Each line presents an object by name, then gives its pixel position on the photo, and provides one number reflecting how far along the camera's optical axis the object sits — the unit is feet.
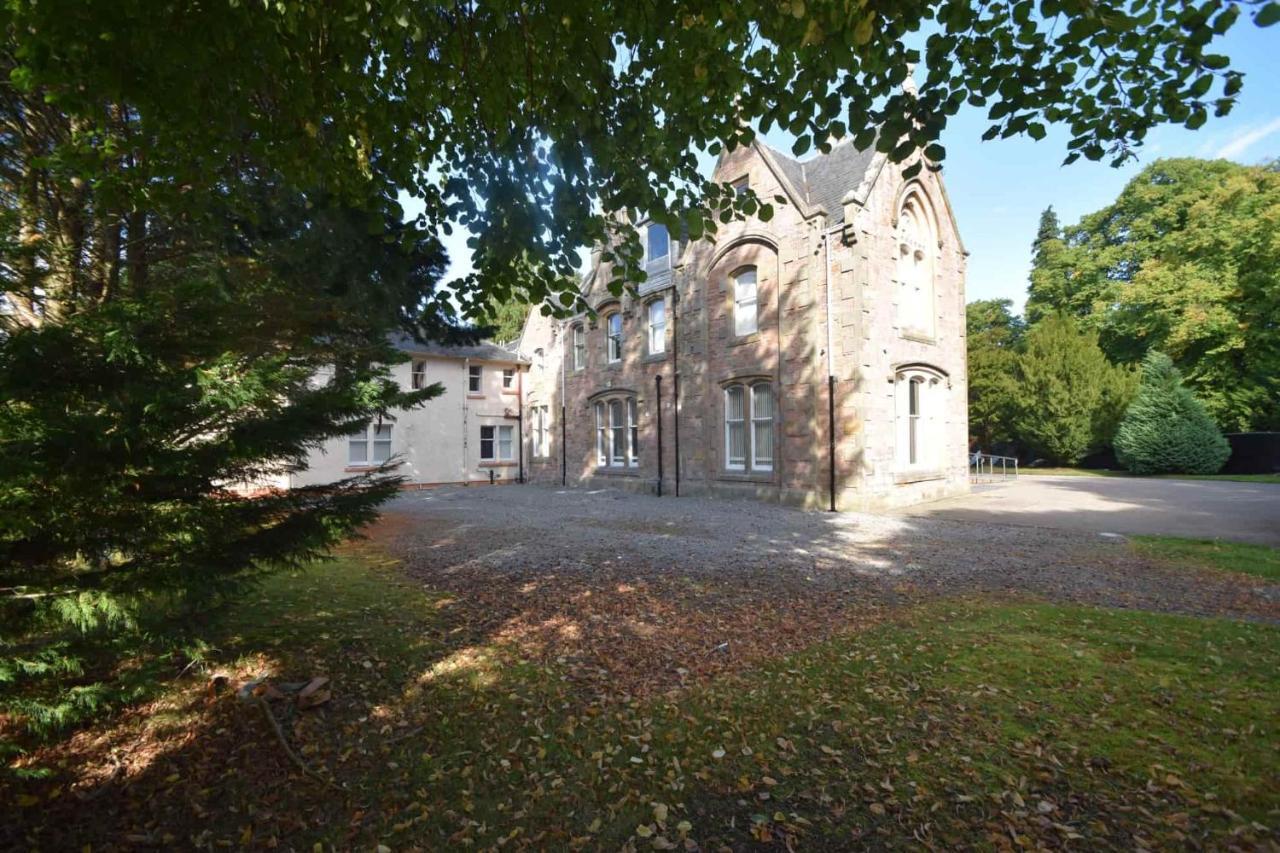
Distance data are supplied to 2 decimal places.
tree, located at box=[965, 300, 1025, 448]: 110.22
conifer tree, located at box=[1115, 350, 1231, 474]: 86.48
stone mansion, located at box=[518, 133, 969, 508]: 51.11
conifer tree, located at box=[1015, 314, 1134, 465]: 100.37
